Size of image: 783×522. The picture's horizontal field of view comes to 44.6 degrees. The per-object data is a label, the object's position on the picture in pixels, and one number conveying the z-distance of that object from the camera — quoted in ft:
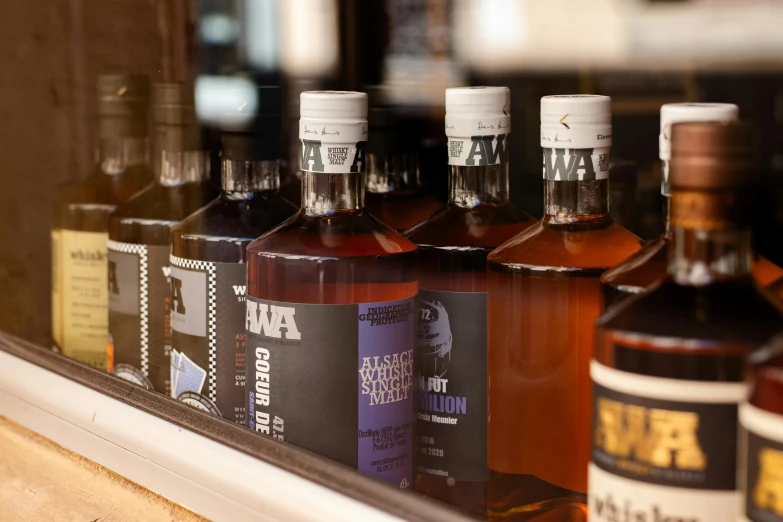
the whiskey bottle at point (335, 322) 2.46
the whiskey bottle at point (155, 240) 3.38
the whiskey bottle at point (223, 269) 2.94
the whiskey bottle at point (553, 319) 2.31
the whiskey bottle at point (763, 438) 1.48
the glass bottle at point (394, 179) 3.15
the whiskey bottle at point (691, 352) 1.64
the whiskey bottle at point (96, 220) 3.70
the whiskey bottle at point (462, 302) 2.62
